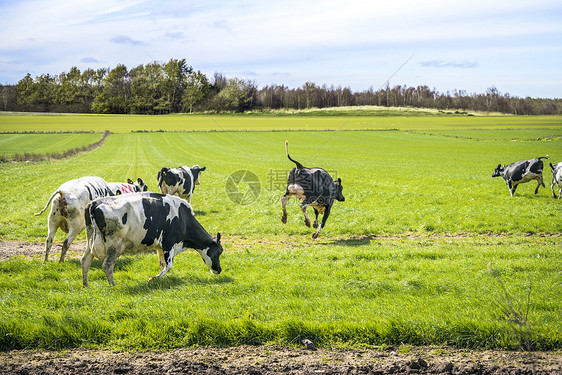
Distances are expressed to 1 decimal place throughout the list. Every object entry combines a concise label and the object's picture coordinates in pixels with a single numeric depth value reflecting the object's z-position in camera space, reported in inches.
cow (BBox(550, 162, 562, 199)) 897.5
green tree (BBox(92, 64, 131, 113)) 4931.1
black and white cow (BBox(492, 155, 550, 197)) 952.9
